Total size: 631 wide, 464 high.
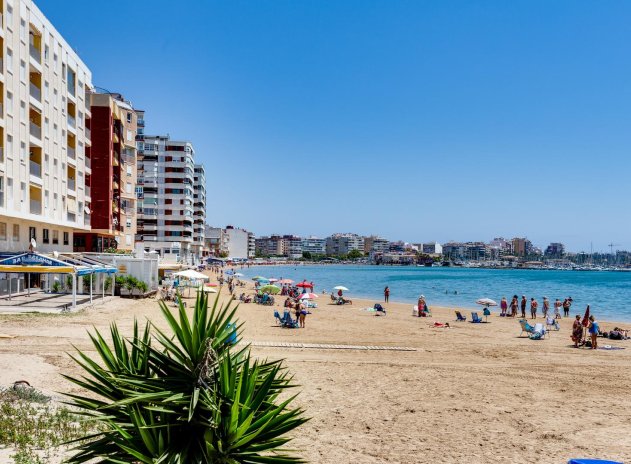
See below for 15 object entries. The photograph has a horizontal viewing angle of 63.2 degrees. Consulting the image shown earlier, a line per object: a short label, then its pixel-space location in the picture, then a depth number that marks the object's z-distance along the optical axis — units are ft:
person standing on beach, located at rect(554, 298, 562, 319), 117.76
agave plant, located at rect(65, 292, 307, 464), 15.56
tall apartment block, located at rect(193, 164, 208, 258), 399.65
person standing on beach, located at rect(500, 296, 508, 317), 124.26
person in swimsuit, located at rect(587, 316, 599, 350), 72.23
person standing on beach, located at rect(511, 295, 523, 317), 123.81
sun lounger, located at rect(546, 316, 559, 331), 96.89
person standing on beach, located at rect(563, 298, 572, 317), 135.95
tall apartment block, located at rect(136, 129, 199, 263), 314.96
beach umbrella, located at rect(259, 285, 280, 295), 135.44
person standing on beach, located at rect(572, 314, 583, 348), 74.79
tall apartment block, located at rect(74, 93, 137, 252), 153.48
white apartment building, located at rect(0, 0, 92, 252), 96.02
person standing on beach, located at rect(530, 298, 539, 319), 125.39
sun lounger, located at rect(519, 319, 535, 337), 84.38
